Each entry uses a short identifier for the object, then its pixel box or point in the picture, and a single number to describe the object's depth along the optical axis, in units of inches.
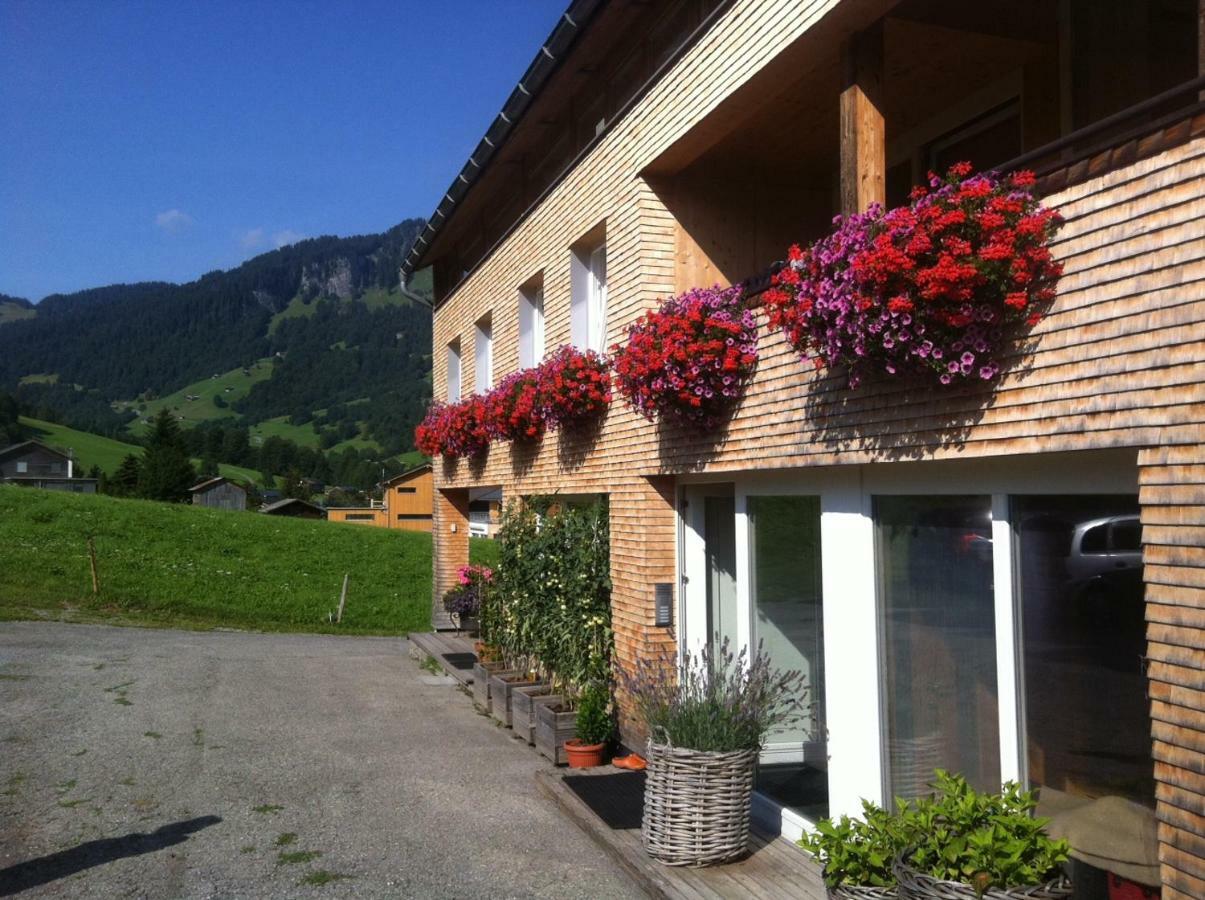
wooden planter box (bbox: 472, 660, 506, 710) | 493.4
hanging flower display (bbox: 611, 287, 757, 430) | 276.5
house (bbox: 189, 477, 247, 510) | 3806.6
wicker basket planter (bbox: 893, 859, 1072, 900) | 152.2
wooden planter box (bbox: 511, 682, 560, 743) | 408.8
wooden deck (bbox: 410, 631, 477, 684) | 582.2
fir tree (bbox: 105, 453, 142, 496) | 3412.9
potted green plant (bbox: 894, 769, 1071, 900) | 153.3
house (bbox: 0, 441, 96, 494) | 4131.4
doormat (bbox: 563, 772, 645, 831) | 291.6
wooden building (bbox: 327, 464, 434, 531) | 3319.4
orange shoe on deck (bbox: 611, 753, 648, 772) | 351.6
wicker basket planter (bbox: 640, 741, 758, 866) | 245.0
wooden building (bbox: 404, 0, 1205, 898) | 149.9
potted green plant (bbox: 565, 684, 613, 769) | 359.1
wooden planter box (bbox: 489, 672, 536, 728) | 447.8
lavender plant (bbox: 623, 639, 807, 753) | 247.8
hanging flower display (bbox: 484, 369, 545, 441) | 428.8
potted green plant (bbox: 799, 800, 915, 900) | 169.0
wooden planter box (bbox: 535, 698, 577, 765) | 373.7
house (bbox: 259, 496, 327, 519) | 3609.7
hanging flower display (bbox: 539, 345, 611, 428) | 382.0
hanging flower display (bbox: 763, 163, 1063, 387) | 168.2
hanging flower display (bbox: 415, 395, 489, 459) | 549.3
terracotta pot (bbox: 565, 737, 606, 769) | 358.3
